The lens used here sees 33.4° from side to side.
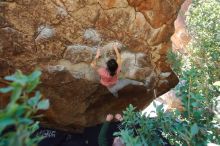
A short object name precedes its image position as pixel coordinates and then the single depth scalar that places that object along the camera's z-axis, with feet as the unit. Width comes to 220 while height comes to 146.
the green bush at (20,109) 2.86
